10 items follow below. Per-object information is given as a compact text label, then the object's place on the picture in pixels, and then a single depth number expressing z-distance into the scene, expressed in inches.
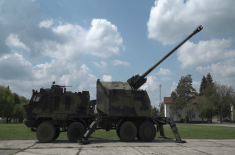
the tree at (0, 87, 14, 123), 2286.3
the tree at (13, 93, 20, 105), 3143.5
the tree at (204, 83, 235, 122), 2390.3
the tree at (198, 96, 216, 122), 2442.2
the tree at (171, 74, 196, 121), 2598.4
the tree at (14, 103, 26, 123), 2701.8
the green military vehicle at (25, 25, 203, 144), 522.3
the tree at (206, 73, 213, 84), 4192.4
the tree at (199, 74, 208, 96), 4103.3
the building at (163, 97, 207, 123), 2798.2
